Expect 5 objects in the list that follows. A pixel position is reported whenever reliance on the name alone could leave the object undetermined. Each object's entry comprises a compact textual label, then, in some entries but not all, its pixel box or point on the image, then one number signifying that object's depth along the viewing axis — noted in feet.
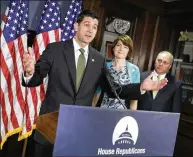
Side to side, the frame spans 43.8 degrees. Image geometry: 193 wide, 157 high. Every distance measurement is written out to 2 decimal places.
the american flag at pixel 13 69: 8.08
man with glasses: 8.08
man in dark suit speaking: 4.73
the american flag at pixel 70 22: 9.18
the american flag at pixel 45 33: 8.62
